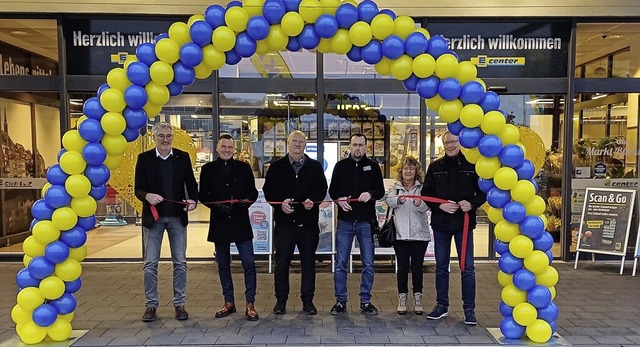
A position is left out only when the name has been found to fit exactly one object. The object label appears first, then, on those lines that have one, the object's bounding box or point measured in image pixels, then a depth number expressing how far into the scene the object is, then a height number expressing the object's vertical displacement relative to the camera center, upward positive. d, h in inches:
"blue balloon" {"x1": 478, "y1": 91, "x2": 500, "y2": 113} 175.1 +14.8
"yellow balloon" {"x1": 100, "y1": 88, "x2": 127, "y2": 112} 173.8 +15.7
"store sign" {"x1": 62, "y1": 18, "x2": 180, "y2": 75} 297.6 +60.7
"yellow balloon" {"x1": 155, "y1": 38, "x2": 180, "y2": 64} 174.2 +32.0
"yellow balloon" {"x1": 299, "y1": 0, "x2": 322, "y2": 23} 173.3 +45.0
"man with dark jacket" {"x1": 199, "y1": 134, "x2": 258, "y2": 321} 203.6 -25.1
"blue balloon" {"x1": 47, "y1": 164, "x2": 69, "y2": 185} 172.6 -8.9
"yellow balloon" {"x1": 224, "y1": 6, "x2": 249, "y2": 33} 172.6 +42.1
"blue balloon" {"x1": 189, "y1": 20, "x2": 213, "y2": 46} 174.1 +37.9
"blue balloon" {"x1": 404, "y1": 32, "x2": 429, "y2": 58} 173.0 +33.9
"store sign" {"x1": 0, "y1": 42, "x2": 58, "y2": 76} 299.1 +48.1
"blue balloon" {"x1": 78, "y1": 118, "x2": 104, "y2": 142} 172.4 +5.9
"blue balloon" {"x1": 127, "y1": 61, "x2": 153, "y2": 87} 174.9 +24.6
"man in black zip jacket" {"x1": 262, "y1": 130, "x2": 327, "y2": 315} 206.7 -24.7
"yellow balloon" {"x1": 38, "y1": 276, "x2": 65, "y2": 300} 173.8 -45.3
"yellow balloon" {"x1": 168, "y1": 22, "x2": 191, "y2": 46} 176.7 +37.8
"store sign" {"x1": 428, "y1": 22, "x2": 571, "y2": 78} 302.2 +58.2
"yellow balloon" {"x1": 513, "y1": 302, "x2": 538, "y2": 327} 175.0 -54.3
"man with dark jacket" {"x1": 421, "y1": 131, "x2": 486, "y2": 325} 194.4 -21.2
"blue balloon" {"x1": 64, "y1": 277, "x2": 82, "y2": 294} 180.1 -46.6
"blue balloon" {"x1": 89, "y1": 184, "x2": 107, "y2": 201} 178.5 -14.8
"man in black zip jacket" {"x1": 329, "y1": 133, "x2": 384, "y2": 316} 207.5 -25.4
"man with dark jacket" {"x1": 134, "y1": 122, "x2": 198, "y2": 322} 200.1 -22.6
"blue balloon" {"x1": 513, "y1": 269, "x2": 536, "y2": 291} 174.4 -43.0
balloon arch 172.6 +7.2
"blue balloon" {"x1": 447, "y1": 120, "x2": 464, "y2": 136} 178.4 +7.1
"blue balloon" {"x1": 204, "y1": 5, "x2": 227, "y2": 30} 175.5 +43.1
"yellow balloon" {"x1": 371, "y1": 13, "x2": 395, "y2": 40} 172.7 +39.5
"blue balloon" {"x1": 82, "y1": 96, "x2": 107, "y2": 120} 175.0 +12.6
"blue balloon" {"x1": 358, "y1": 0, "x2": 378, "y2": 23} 175.5 +45.0
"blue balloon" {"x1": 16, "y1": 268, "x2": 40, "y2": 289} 174.6 -43.0
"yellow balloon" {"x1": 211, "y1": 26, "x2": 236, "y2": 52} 173.8 +36.1
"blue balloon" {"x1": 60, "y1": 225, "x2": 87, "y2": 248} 174.7 -29.0
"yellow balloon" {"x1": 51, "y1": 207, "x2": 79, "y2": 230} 170.9 -22.4
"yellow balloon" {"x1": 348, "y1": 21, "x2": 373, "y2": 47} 172.4 +37.1
